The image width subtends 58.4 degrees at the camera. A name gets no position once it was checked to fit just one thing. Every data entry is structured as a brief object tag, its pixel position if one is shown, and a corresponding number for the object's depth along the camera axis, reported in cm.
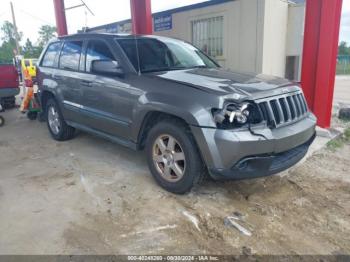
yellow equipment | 838
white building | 821
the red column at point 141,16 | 737
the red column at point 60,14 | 998
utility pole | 3262
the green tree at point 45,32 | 6334
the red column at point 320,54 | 545
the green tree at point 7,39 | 5453
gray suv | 302
